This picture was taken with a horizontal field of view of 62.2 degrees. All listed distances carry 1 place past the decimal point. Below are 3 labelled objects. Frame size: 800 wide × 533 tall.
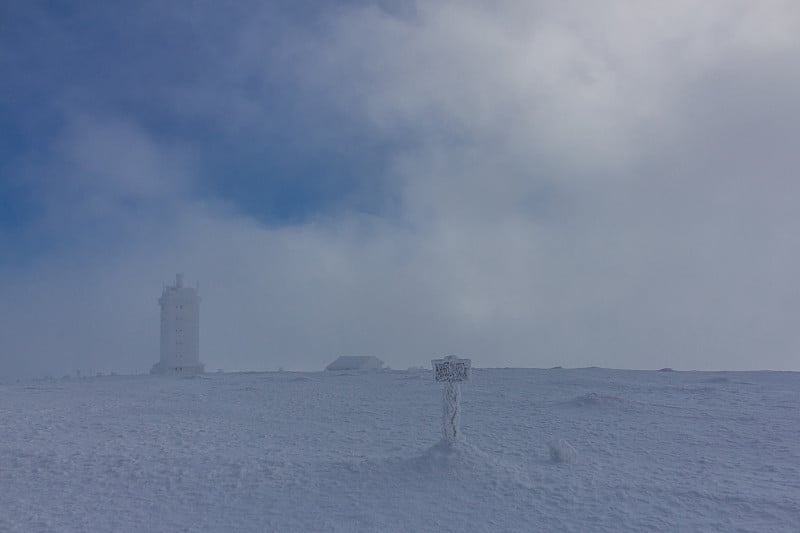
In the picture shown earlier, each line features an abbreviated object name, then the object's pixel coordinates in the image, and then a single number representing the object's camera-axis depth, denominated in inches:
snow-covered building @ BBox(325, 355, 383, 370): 2011.6
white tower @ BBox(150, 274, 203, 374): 2194.9
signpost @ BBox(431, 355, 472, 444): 602.2
